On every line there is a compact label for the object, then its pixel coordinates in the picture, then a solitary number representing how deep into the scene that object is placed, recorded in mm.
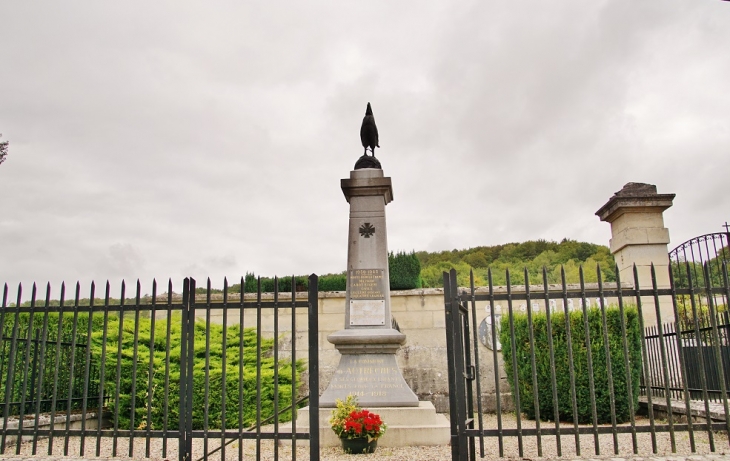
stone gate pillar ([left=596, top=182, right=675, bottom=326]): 9266
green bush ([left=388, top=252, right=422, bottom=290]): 12336
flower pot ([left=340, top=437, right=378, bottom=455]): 6156
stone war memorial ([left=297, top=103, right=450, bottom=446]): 6871
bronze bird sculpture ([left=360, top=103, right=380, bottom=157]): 8852
